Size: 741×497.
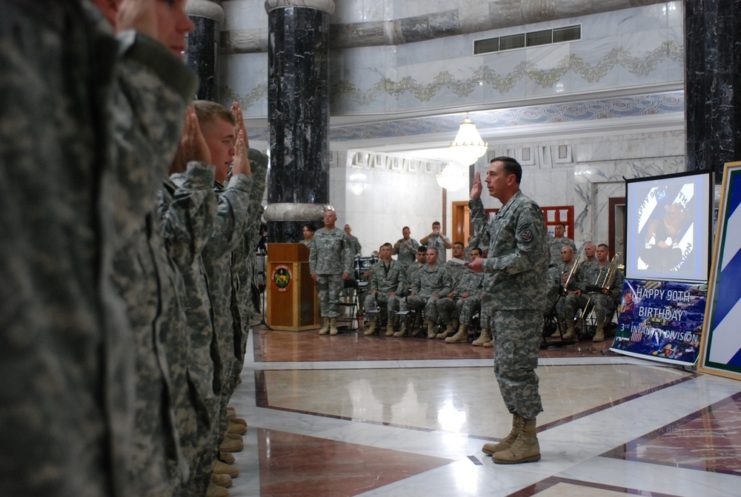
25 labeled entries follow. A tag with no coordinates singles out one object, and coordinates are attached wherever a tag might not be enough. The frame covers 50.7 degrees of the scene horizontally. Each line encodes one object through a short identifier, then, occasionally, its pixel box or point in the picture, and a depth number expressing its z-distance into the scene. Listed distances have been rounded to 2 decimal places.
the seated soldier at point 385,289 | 10.55
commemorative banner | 7.39
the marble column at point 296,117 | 11.73
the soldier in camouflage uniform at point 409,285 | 10.38
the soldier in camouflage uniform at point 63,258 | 0.69
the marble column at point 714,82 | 8.12
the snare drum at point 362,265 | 11.36
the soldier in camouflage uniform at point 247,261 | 3.66
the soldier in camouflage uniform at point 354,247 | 11.05
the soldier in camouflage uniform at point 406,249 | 12.11
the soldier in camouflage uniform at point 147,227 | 0.94
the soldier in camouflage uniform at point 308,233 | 11.18
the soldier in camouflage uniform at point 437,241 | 13.22
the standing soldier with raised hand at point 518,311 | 4.20
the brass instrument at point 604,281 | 9.84
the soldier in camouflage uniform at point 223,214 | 2.59
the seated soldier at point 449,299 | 10.05
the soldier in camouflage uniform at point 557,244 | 11.08
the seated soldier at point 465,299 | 9.73
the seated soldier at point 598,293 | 9.75
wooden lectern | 11.02
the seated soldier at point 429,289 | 10.14
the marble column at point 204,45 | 13.45
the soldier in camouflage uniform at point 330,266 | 10.62
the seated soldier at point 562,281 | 9.73
